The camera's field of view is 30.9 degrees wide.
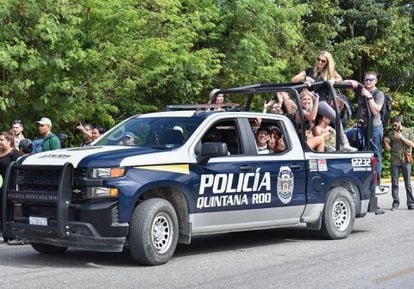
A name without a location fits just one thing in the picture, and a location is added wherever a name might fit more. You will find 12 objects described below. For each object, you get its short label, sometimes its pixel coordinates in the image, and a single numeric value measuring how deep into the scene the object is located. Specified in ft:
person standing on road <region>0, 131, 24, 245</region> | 36.45
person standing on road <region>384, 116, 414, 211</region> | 50.67
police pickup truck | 27.32
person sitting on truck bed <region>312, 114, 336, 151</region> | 37.83
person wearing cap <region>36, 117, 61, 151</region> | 37.99
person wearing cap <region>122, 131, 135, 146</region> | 31.22
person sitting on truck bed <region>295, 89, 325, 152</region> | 36.76
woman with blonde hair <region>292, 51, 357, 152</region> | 38.29
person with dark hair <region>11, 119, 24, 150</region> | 40.52
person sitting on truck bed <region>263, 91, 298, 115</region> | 38.63
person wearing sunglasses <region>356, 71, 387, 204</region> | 39.86
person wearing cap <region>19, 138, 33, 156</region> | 37.60
